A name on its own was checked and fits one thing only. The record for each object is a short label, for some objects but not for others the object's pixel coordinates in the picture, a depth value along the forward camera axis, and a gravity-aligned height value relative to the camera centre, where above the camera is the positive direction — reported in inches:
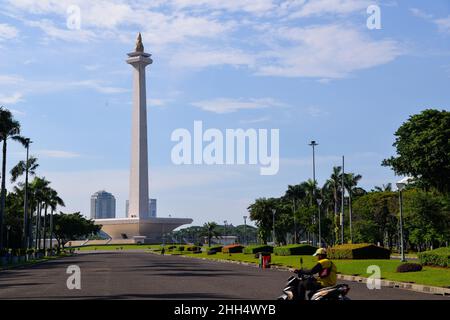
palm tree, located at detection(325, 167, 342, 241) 4147.1 +300.7
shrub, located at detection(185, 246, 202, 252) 3814.0 -138.1
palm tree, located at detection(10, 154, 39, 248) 2852.9 +255.9
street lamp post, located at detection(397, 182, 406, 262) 1448.1 +88.8
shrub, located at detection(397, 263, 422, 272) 1208.2 -81.9
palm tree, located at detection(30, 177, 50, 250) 3464.6 +199.2
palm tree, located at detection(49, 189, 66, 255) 3804.1 +159.2
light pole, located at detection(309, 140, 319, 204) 3004.4 +379.3
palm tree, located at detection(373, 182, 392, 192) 4724.4 +272.3
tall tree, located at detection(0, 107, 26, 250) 2244.1 +346.1
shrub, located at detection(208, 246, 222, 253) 3319.6 -124.2
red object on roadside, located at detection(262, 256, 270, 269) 1781.5 -105.4
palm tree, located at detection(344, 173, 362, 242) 4108.0 +290.1
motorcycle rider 553.9 -44.8
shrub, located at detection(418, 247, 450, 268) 1259.2 -67.9
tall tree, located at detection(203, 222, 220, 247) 6190.0 -14.5
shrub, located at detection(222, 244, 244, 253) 3070.9 -113.2
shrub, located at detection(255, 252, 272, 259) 1837.6 -85.4
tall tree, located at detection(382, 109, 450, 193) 1797.5 +213.1
